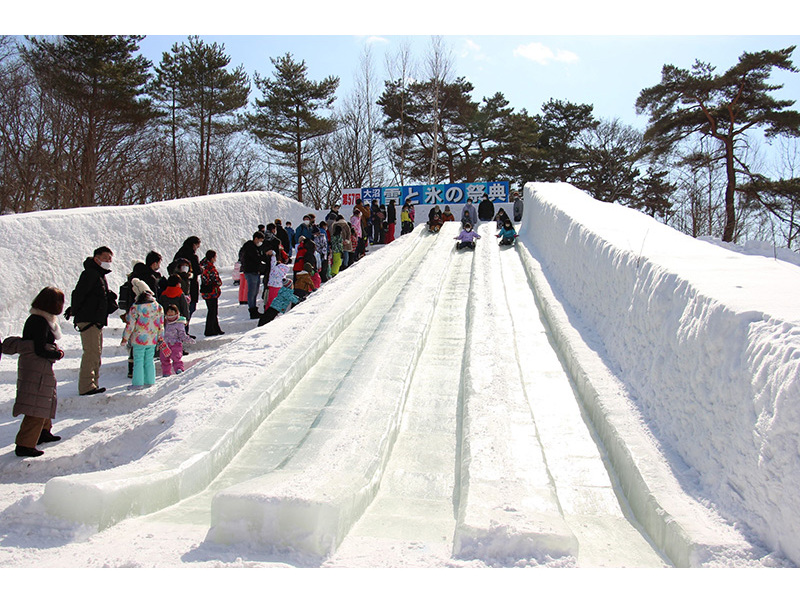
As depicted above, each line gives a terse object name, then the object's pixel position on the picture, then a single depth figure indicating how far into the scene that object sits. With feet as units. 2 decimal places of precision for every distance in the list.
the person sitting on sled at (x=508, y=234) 51.91
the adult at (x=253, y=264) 36.58
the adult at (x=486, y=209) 71.72
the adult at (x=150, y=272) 26.76
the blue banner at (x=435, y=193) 79.05
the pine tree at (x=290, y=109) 112.27
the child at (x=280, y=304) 32.69
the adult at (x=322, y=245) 41.22
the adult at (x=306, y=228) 40.77
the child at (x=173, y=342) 26.37
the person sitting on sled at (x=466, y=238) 51.37
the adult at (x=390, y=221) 67.21
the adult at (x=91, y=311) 23.80
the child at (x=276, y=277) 34.04
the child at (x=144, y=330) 24.06
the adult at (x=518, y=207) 66.13
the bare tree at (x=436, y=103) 108.47
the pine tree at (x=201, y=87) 106.42
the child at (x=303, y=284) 34.65
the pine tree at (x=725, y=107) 68.80
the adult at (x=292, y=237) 49.13
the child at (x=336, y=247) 44.29
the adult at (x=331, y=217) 46.43
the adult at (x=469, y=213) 61.20
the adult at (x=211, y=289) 32.91
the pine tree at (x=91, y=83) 84.84
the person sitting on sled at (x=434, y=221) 62.13
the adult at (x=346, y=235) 45.12
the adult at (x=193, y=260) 31.63
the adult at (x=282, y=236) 44.01
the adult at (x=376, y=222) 63.72
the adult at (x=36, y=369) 18.67
